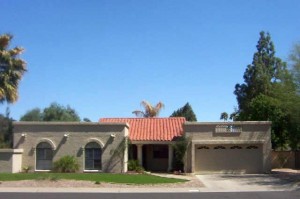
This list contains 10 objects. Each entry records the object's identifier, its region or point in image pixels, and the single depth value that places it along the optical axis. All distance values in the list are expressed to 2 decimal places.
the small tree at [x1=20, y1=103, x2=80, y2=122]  67.00
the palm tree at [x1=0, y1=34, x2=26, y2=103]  32.72
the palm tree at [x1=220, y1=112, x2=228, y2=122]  72.00
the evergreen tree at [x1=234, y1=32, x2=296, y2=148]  33.27
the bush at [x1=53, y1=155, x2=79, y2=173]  34.09
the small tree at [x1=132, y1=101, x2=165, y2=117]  59.09
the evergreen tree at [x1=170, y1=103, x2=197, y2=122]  72.65
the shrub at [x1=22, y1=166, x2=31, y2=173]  34.33
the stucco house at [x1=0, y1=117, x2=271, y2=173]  34.81
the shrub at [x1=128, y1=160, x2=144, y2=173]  35.34
